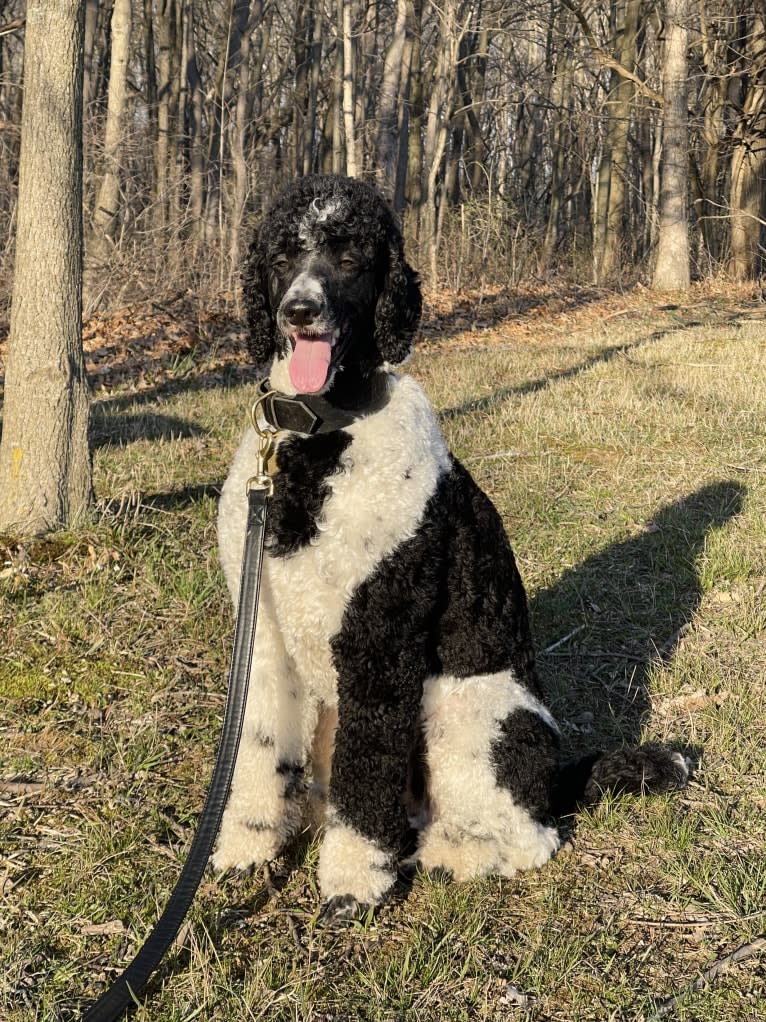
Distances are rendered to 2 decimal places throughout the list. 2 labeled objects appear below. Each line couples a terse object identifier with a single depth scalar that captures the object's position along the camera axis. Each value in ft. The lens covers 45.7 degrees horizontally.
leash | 7.04
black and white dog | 8.40
